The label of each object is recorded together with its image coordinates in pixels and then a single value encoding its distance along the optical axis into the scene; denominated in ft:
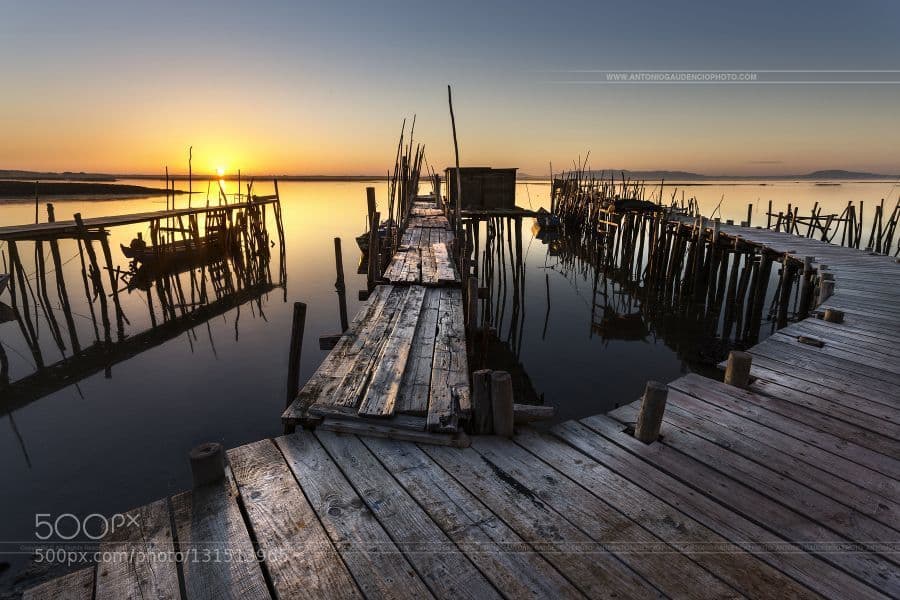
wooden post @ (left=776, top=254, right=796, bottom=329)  43.47
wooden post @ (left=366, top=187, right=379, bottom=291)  32.83
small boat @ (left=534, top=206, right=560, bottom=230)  110.39
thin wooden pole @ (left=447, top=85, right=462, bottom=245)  33.20
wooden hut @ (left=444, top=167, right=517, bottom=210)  78.33
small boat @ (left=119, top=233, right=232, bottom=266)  62.39
